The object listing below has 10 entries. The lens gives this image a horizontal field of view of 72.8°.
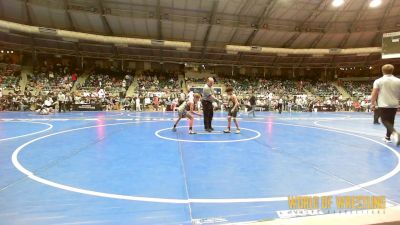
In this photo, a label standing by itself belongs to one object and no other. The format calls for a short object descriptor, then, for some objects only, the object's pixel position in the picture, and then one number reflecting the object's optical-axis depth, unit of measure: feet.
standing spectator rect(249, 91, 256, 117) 64.23
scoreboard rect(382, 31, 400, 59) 86.48
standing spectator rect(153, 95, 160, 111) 86.48
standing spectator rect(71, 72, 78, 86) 101.52
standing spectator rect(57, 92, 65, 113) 72.74
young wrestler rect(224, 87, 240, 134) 32.14
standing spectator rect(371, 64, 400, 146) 20.53
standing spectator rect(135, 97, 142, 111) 84.99
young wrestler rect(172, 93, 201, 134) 31.99
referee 32.96
